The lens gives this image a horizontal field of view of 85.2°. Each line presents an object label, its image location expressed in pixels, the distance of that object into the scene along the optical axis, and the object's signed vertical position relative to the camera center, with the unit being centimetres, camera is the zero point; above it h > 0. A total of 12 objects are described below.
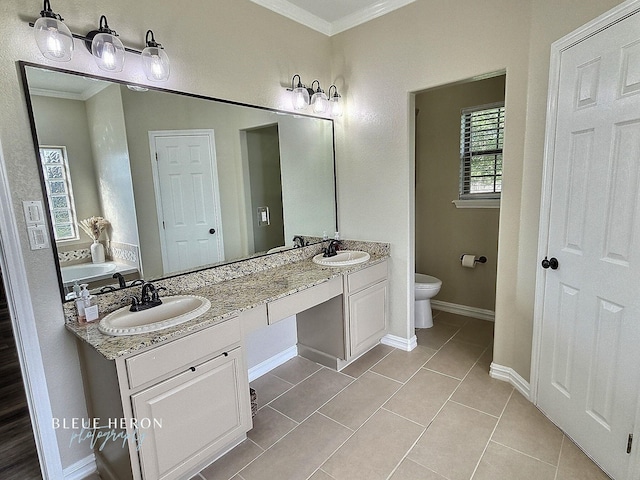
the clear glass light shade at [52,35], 142 +67
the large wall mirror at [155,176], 163 +10
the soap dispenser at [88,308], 163 -53
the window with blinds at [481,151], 319 +28
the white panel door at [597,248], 148 -34
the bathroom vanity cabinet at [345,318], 246 -100
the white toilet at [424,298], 320 -106
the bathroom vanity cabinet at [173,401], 140 -92
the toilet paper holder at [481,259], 338 -76
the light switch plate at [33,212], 152 -6
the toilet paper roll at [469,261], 338 -77
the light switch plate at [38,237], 154 -17
